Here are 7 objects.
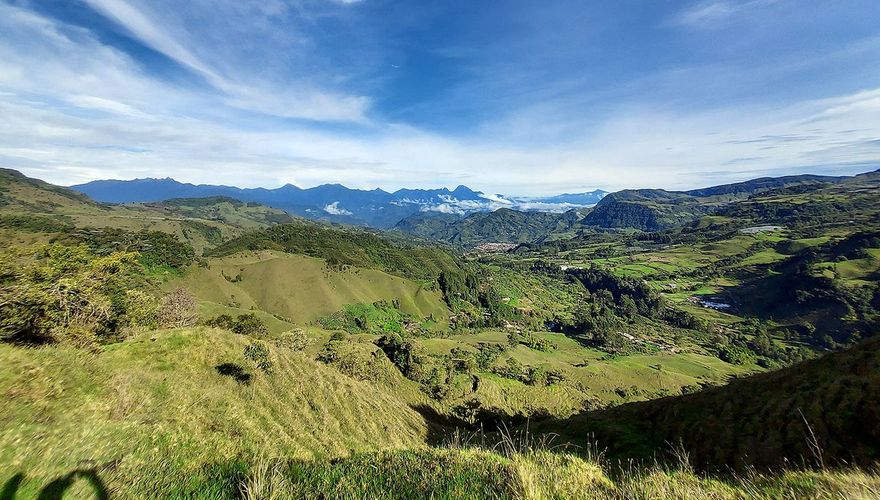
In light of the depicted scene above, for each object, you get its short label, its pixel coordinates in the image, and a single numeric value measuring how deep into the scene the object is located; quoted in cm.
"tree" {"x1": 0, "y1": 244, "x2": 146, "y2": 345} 2609
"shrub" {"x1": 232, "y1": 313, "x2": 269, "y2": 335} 8125
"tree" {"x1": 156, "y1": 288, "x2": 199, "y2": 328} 5728
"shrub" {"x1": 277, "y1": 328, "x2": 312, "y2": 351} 7744
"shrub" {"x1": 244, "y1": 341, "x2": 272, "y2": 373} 4003
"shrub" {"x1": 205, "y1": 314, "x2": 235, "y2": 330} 8093
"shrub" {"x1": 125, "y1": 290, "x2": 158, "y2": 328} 4148
